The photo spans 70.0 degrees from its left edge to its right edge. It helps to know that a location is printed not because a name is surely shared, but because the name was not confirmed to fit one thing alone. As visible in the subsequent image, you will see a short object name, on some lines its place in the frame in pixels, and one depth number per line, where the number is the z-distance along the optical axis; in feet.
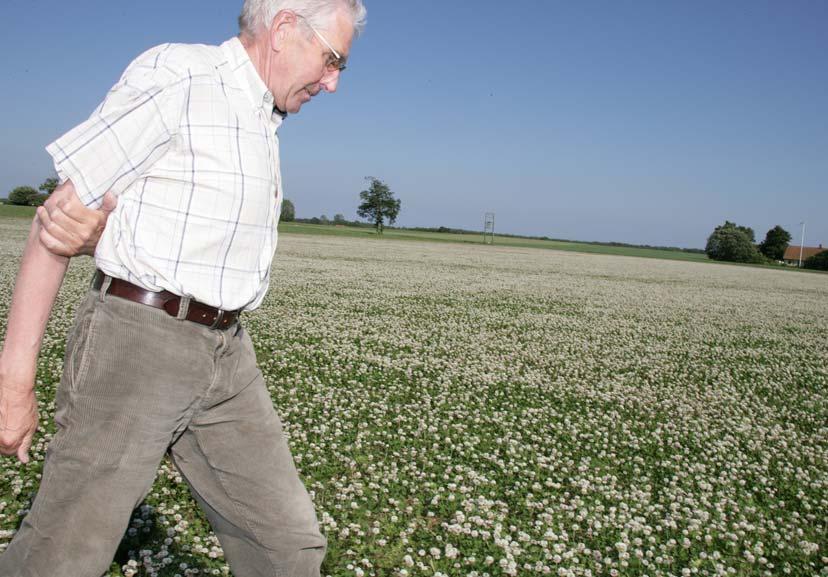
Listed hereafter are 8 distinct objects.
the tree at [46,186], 263.66
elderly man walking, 6.76
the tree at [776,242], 414.41
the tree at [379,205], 432.66
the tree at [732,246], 365.61
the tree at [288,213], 422.00
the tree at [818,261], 324.95
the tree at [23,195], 309.01
